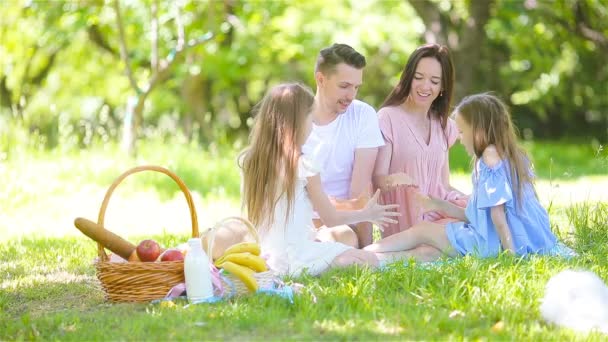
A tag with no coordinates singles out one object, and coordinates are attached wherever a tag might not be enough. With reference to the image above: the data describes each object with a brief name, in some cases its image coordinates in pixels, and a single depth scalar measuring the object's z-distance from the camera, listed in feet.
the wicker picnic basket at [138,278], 21.72
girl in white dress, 24.27
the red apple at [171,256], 22.70
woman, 29.25
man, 28.18
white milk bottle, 21.38
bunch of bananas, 22.03
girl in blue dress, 26.05
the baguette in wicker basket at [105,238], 22.08
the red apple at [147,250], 22.54
